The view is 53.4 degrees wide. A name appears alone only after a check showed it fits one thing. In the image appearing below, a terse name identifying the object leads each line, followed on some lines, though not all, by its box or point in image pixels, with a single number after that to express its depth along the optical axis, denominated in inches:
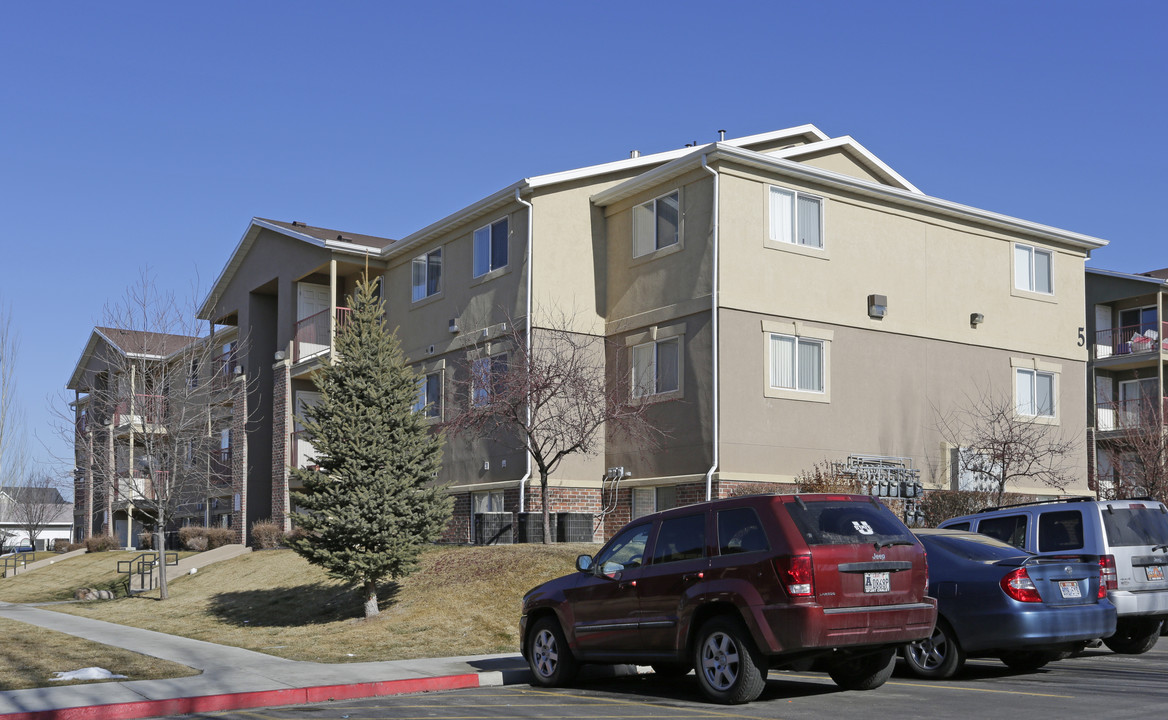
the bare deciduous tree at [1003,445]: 1035.9
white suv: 510.0
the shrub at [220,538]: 1400.1
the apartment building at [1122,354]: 1560.0
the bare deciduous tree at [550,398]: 911.0
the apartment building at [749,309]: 928.9
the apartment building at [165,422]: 1157.7
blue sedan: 438.3
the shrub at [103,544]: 1747.0
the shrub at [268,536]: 1236.9
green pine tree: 759.1
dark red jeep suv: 386.9
